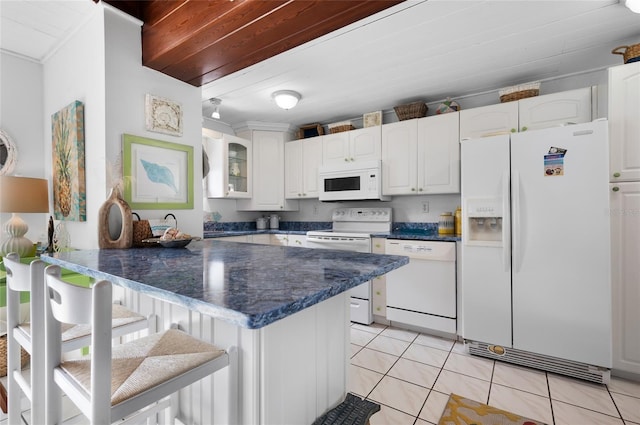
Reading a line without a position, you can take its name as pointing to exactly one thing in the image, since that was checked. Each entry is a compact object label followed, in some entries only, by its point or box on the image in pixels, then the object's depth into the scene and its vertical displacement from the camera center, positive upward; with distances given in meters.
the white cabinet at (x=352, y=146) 3.44 +0.75
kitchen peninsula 0.69 -0.34
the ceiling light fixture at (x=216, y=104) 3.20 +1.14
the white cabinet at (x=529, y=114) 2.42 +0.81
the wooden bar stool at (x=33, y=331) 0.97 -0.45
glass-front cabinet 3.62 +0.55
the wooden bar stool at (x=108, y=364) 0.68 -0.43
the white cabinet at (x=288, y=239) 3.61 -0.36
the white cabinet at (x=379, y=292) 3.05 -0.84
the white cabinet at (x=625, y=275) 1.96 -0.45
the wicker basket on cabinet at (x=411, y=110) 3.19 +1.05
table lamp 2.03 +0.05
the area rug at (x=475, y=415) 1.61 -1.14
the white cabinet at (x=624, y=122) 1.95 +0.55
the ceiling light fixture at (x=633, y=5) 1.71 +1.15
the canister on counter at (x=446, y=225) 2.96 -0.16
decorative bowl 1.61 -0.16
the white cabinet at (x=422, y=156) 2.98 +0.54
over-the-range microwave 3.33 +0.32
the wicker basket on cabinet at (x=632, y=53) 1.99 +1.02
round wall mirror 2.28 +0.44
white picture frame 1.91 +0.63
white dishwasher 2.67 -0.72
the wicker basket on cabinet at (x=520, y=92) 2.64 +1.03
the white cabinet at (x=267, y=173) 4.01 +0.49
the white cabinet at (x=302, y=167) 3.88 +0.56
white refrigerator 1.96 -0.27
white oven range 3.10 -0.27
